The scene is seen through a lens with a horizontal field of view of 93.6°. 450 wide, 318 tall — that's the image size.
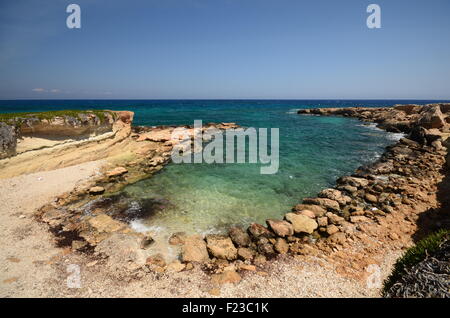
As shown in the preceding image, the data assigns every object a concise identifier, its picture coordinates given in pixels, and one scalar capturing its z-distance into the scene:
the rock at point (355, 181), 13.52
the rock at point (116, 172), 14.76
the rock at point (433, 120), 28.02
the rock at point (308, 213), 10.08
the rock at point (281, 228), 9.00
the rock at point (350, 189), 12.77
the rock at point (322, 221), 9.59
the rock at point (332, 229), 9.02
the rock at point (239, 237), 8.47
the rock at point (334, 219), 9.78
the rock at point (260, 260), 7.55
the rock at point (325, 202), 11.00
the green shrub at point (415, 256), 5.94
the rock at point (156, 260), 7.26
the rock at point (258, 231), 8.91
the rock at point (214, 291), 6.10
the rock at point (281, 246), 8.10
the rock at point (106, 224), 9.10
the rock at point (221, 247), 7.79
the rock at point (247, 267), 7.19
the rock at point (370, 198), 11.49
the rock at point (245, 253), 7.79
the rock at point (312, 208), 10.40
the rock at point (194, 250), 7.60
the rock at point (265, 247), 8.06
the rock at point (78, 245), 7.92
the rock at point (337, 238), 8.48
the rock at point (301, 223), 9.23
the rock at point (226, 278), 6.57
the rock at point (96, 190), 12.20
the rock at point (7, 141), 12.38
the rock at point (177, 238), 8.48
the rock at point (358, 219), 9.77
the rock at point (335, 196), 11.61
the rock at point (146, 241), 8.17
